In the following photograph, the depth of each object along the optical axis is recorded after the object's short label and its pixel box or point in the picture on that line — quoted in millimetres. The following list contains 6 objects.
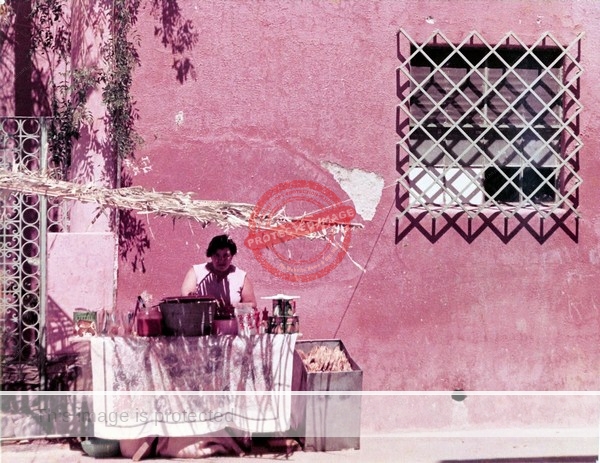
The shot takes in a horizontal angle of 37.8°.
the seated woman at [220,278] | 6070
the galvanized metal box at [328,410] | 5863
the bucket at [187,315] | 5547
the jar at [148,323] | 5559
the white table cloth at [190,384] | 5508
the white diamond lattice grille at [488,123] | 6703
